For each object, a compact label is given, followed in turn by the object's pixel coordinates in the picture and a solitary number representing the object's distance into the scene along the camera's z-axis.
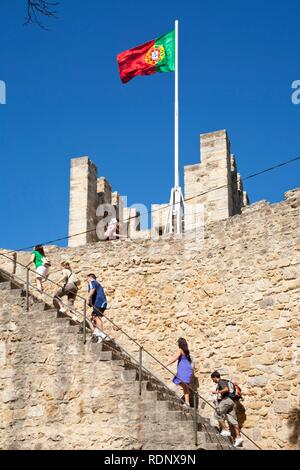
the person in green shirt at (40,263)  16.86
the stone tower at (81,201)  21.33
